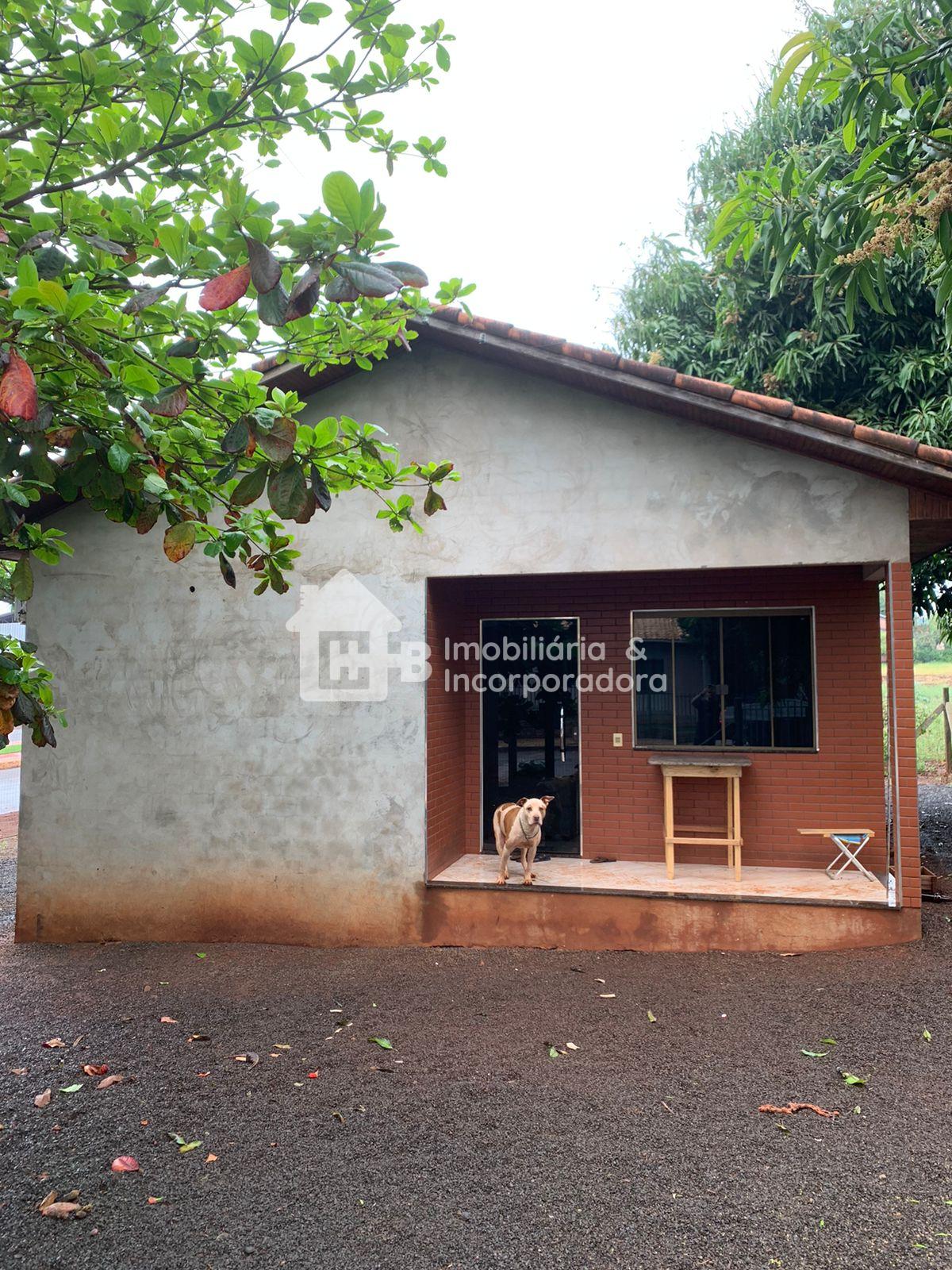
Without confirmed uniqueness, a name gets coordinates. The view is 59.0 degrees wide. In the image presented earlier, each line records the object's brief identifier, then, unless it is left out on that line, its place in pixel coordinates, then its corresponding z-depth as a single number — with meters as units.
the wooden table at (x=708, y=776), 7.02
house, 6.23
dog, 6.80
